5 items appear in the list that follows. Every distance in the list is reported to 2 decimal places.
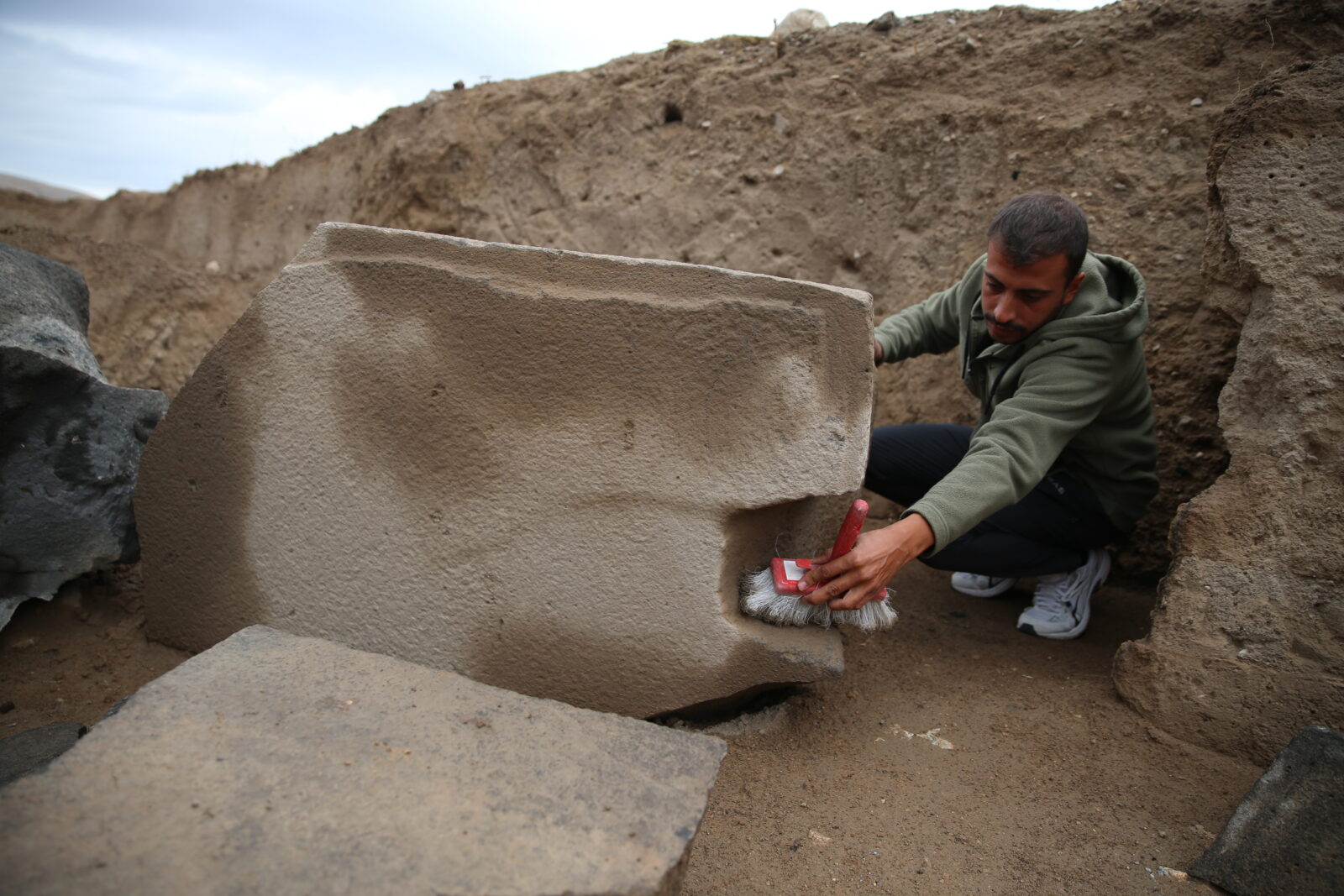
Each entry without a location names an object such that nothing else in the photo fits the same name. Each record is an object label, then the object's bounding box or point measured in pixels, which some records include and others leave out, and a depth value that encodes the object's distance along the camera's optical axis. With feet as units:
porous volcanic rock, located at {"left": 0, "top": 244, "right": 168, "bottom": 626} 6.36
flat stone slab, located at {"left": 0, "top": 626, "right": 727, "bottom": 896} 3.28
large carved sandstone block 5.15
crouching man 5.31
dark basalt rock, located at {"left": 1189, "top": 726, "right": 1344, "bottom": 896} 4.27
